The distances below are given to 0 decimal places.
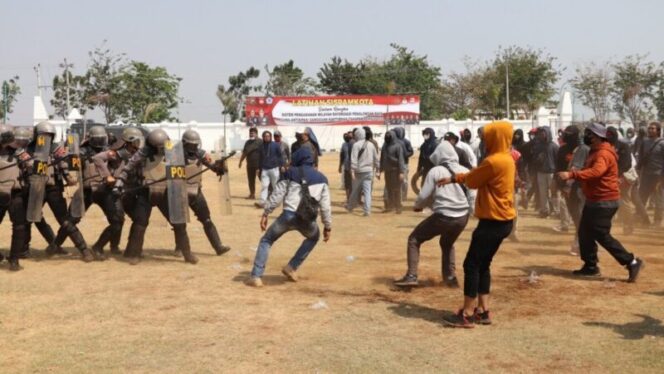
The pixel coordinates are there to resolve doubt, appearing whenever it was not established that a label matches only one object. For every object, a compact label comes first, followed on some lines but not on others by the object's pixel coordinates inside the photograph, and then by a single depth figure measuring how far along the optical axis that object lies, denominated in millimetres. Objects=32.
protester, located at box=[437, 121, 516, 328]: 6281
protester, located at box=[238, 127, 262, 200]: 17859
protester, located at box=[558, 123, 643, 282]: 8016
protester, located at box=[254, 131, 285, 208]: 16172
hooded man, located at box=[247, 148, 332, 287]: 8086
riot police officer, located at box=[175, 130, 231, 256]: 9820
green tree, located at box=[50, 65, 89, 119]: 56312
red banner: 47250
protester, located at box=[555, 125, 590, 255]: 9703
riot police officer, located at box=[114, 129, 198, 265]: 9594
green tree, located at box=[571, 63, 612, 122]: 52438
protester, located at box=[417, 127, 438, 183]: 14883
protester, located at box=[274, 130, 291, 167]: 16364
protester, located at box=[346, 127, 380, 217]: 14570
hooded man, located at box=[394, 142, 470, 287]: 7578
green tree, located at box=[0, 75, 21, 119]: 55984
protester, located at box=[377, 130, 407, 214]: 15031
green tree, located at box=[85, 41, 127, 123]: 56094
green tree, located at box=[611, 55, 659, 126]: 49219
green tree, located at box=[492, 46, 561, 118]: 58938
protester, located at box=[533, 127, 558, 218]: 13305
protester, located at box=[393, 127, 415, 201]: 15414
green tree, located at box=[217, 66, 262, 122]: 63844
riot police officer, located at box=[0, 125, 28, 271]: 9188
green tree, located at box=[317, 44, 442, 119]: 67562
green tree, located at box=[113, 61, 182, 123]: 56625
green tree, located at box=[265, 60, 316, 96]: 67312
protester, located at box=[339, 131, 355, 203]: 16828
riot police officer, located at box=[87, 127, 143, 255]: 9984
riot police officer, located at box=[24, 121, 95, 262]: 9242
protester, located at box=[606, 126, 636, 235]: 11773
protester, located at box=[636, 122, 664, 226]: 12391
